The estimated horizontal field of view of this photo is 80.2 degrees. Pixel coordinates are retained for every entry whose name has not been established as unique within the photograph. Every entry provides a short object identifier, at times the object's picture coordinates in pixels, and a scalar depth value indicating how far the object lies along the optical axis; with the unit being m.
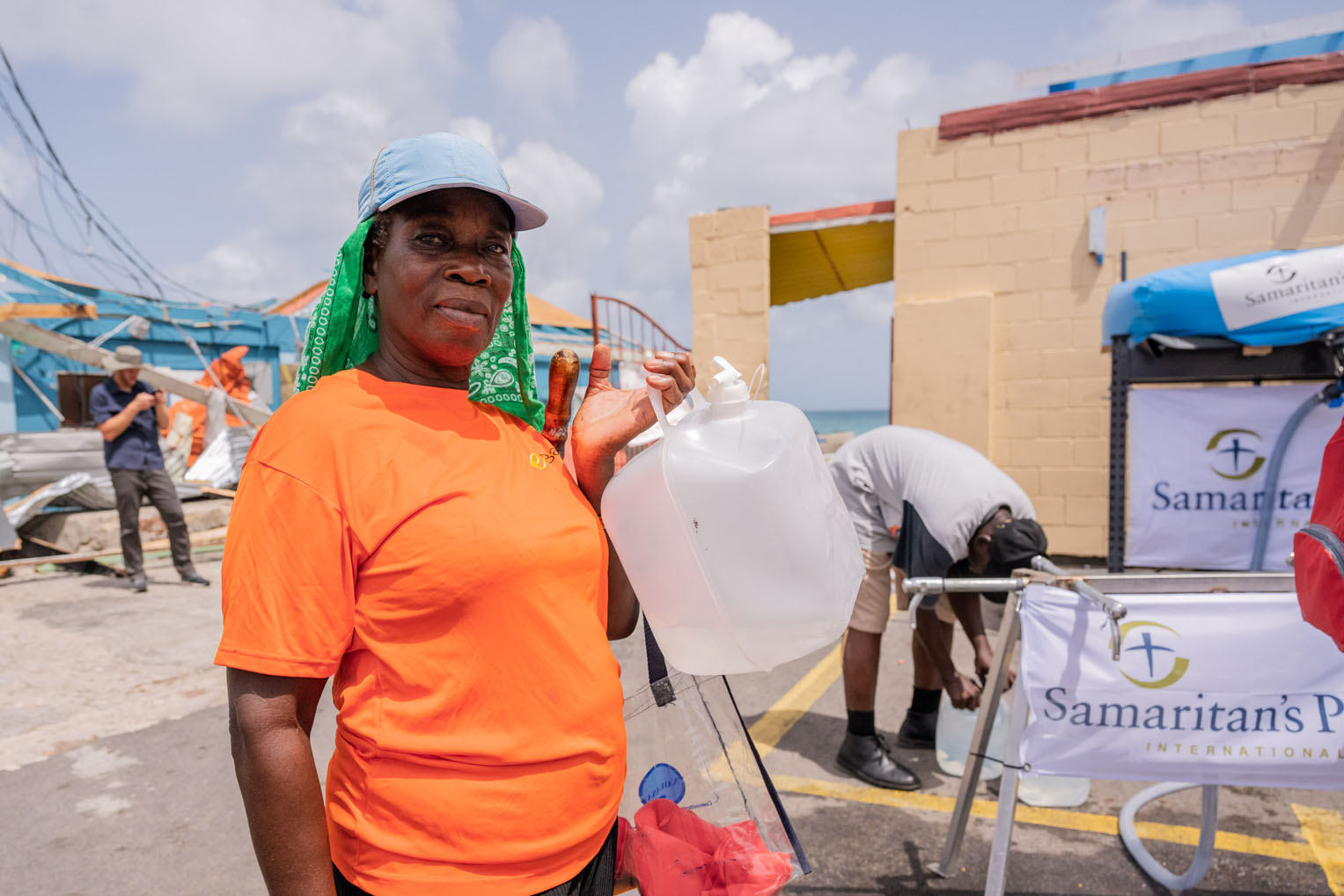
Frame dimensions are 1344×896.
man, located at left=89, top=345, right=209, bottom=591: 6.51
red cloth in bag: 1.33
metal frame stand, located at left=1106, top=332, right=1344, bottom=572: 3.94
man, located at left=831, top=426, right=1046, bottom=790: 3.18
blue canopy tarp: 3.79
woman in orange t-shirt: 1.03
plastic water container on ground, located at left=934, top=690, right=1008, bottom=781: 3.43
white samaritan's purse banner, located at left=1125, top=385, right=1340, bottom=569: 4.11
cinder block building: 5.64
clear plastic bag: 1.38
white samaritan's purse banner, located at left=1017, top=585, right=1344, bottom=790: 2.17
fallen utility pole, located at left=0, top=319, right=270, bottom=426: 9.56
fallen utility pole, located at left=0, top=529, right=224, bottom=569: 7.14
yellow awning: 7.03
